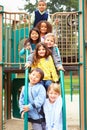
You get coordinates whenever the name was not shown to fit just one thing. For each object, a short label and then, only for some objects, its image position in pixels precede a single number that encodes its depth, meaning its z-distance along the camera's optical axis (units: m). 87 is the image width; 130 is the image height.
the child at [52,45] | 6.14
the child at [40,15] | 7.42
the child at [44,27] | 6.59
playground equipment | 8.61
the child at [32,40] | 6.46
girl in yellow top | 5.99
